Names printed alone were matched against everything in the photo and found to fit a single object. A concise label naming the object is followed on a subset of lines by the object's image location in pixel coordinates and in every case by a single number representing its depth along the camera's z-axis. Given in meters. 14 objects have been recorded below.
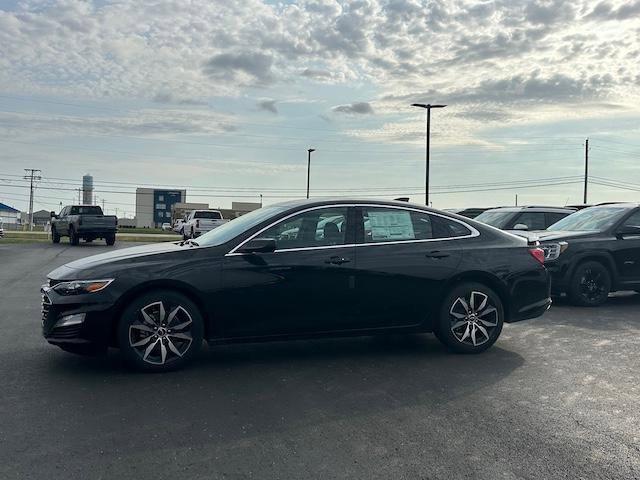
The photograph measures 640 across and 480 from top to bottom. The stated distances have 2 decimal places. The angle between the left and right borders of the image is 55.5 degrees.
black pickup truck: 26.17
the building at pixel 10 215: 102.38
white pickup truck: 31.16
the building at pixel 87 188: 111.02
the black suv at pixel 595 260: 9.66
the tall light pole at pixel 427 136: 34.59
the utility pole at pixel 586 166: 53.09
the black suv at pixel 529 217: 13.51
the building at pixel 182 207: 83.22
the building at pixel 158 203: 109.06
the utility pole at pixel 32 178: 104.57
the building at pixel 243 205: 103.81
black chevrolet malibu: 5.38
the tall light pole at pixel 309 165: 54.14
